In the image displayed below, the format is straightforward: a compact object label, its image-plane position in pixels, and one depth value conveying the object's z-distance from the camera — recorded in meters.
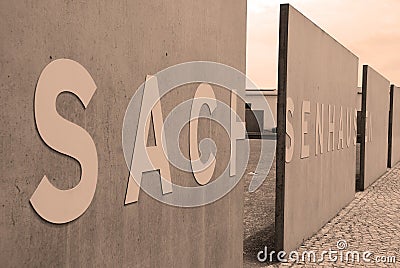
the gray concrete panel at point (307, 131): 5.57
